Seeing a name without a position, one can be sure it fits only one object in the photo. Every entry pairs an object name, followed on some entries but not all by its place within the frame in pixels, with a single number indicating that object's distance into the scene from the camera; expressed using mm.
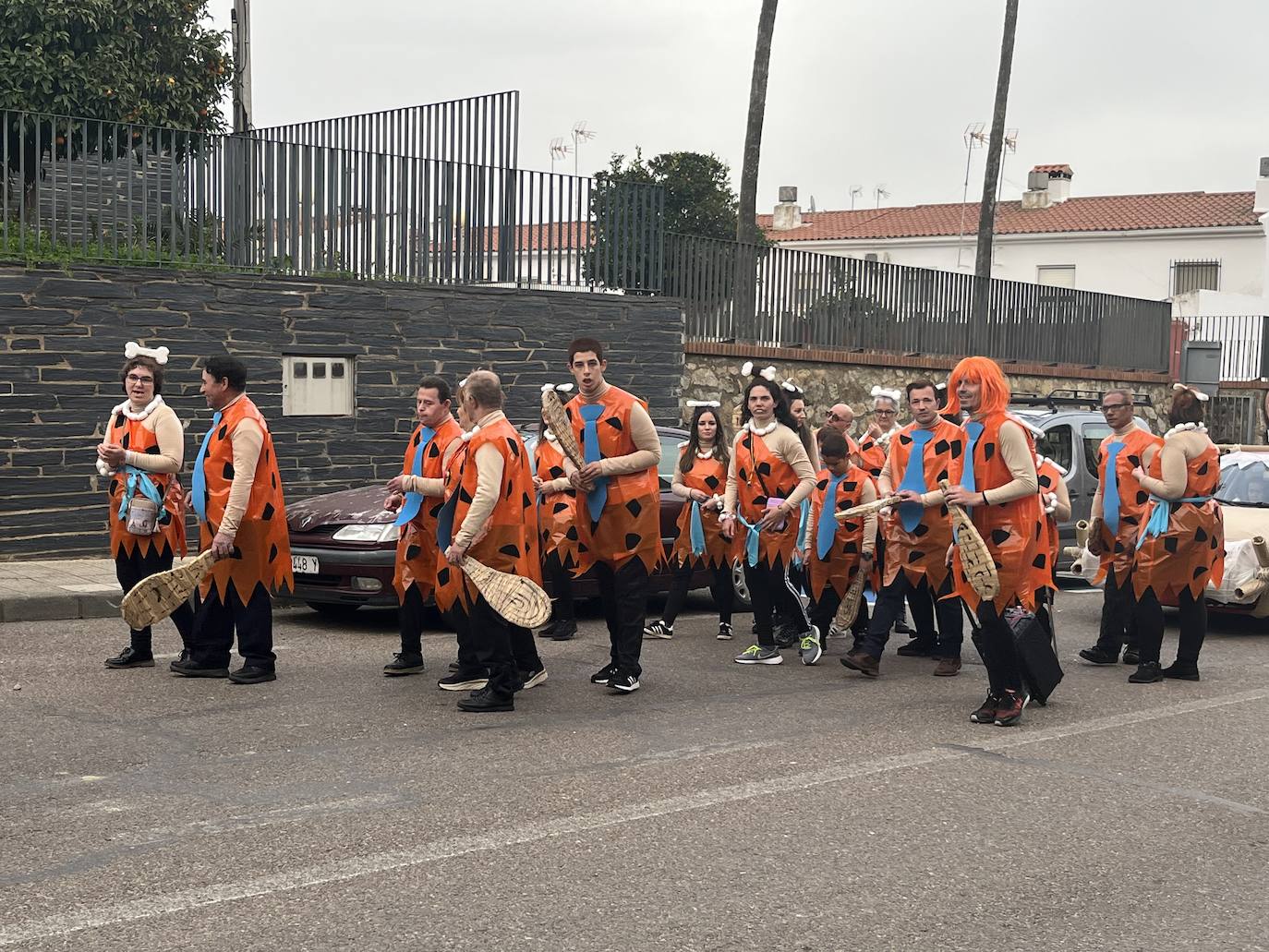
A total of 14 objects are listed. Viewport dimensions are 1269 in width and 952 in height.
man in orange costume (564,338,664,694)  8258
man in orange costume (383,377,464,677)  8414
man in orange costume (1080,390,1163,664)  9875
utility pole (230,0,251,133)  17859
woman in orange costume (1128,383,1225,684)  9500
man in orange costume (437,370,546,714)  7680
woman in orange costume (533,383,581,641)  10289
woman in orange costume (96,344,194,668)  8602
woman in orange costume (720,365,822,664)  9617
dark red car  10375
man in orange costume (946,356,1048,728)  7855
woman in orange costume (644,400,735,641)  10438
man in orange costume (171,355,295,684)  8297
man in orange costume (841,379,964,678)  8812
